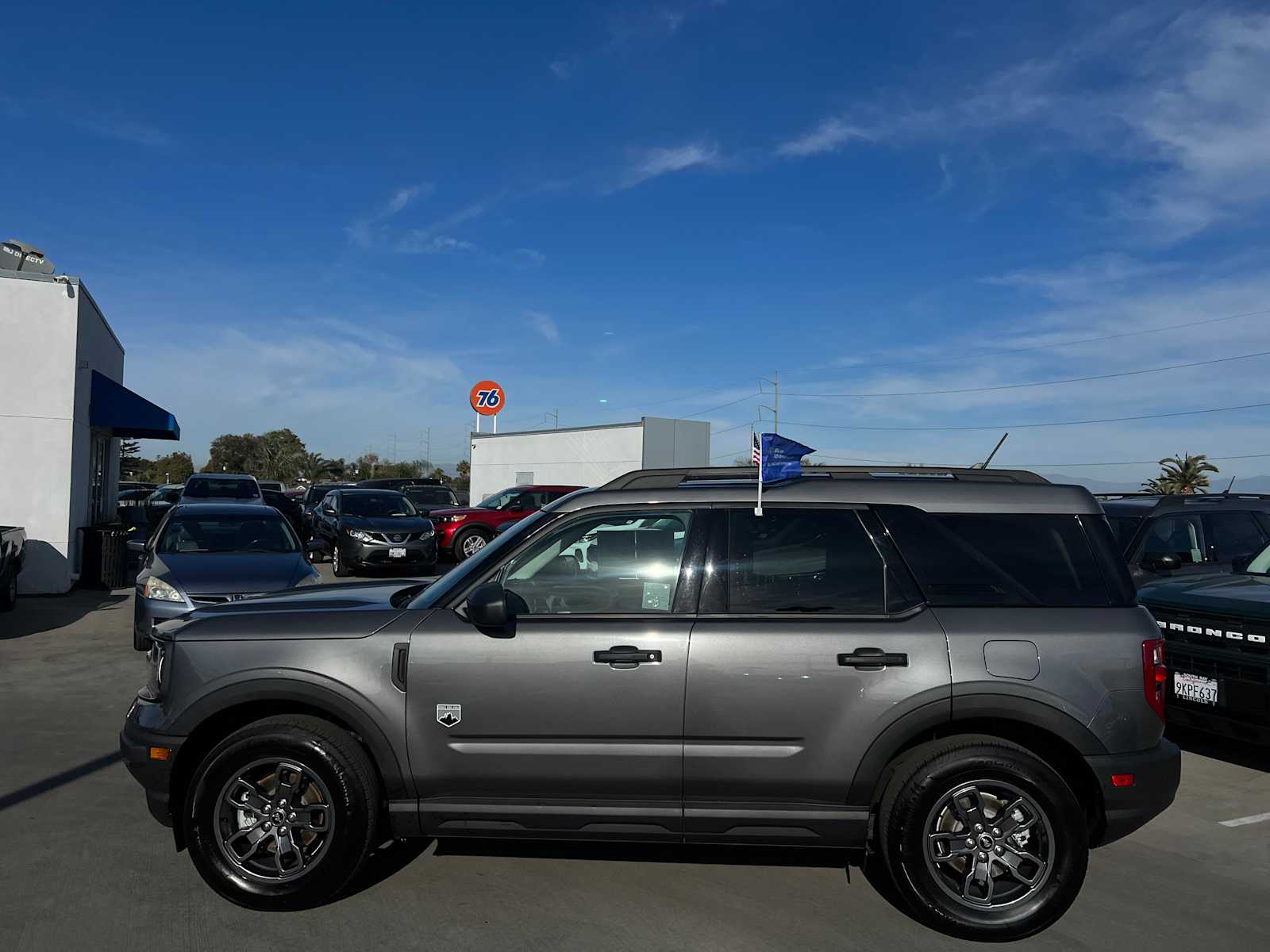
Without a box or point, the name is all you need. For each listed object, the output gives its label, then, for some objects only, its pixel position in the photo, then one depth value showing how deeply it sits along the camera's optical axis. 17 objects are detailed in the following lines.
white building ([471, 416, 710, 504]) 31.23
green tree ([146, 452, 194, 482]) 92.94
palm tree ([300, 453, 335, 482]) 85.69
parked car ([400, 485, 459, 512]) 30.14
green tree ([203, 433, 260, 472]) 94.75
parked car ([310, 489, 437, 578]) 17.30
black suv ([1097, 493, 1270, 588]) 9.38
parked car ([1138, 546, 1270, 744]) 6.26
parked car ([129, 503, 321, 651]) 9.18
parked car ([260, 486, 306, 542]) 24.61
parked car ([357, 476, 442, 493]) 37.40
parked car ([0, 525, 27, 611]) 11.84
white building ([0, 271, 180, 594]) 13.74
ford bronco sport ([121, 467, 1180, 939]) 4.05
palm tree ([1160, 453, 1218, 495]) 45.91
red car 20.55
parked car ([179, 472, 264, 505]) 21.05
